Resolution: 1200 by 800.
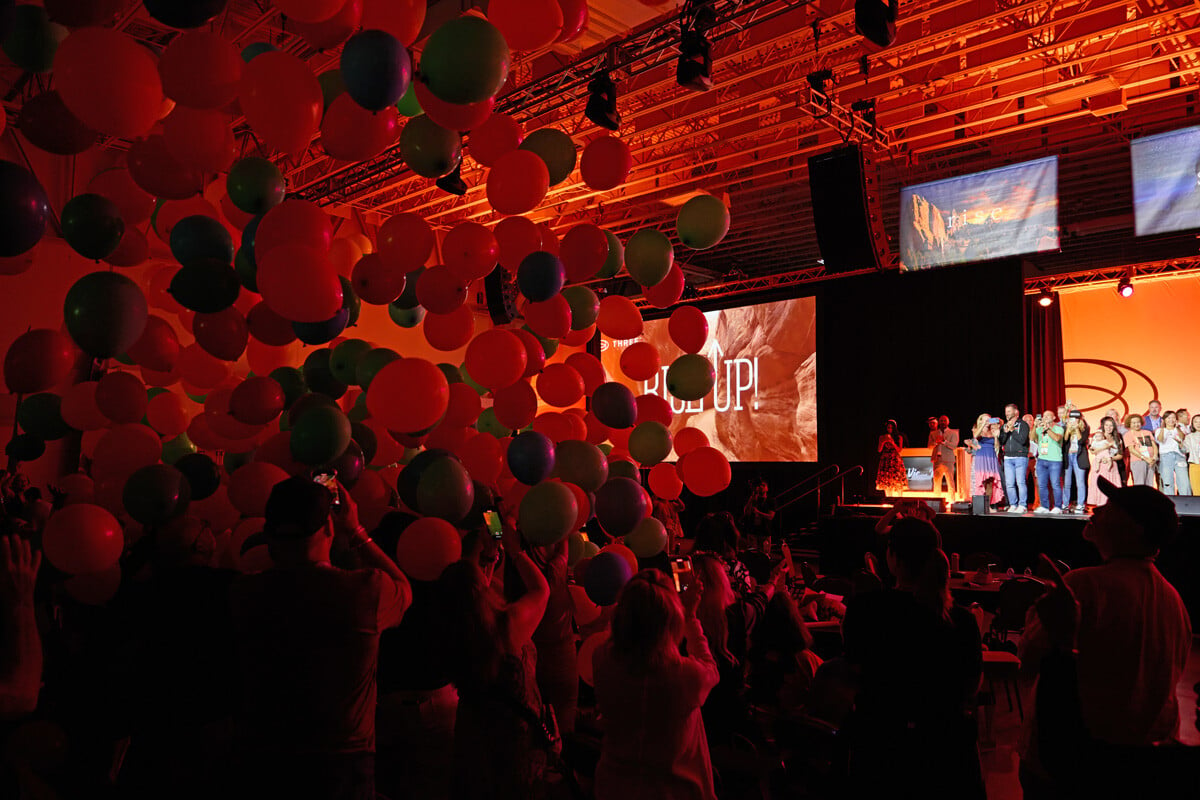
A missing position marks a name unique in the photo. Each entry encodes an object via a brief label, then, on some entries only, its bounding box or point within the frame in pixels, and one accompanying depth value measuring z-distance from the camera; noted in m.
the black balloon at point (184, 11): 2.12
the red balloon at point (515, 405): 3.30
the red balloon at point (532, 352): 3.21
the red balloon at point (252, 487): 2.73
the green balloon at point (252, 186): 2.80
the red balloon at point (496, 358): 3.08
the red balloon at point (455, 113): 2.65
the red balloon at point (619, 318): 4.02
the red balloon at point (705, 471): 3.72
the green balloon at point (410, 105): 3.07
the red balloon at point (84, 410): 3.08
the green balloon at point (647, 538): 3.58
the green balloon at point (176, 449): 3.66
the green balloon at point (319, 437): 2.64
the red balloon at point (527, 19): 2.70
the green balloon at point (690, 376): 3.67
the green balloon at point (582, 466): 3.17
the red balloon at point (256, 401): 2.89
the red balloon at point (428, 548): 2.65
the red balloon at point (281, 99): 2.41
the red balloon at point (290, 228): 2.60
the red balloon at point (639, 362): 3.99
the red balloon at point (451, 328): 3.47
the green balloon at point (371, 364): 3.15
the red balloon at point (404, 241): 2.99
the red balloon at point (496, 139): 3.24
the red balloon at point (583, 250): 3.35
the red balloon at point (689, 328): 3.83
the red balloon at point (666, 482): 3.97
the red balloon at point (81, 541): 2.43
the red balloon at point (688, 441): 3.99
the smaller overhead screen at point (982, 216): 8.17
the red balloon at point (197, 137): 2.58
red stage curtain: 12.52
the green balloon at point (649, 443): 3.67
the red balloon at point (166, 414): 3.53
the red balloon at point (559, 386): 3.70
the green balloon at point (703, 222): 3.52
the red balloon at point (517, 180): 3.03
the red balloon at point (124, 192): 3.04
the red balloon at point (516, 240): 3.26
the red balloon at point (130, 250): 3.06
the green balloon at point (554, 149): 3.26
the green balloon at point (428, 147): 2.75
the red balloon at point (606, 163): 3.49
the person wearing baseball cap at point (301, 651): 1.70
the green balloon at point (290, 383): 3.28
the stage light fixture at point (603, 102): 6.05
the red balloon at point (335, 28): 2.56
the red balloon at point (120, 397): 3.00
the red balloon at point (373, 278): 3.10
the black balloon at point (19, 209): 1.88
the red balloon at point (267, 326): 2.94
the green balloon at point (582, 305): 3.79
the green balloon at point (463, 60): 2.33
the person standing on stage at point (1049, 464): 9.73
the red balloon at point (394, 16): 2.62
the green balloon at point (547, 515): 2.77
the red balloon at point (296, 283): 2.41
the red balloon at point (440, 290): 3.11
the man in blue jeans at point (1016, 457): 10.05
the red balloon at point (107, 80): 2.18
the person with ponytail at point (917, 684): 2.00
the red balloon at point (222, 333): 2.87
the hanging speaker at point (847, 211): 7.00
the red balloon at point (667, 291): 3.91
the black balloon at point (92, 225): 2.66
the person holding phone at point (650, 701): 1.86
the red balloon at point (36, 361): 2.62
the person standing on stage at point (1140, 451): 9.54
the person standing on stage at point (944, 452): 10.30
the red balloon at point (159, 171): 2.81
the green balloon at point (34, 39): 2.37
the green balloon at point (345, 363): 3.25
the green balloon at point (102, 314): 2.35
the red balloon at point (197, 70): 2.35
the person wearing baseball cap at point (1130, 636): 1.96
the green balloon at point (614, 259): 3.59
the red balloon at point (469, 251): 3.07
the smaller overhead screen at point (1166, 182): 7.48
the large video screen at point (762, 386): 12.77
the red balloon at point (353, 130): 2.57
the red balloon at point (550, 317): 3.41
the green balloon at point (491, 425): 3.91
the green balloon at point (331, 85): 2.85
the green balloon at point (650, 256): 3.54
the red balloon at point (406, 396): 2.76
